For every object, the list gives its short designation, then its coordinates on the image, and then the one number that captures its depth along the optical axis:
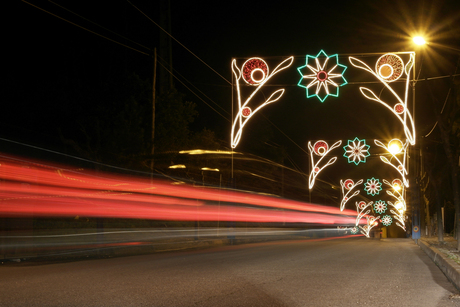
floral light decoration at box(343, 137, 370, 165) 34.81
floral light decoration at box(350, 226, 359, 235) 80.34
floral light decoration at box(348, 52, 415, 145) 20.22
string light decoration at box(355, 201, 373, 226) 81.97
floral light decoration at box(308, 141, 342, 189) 35.69
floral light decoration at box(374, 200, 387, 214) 81.66
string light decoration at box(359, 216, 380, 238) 93.96
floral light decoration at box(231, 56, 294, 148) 20.91
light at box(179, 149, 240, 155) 34.91
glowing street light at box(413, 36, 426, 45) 19.09
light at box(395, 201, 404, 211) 68.81
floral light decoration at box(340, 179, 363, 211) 56.54
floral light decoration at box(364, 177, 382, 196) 55.38
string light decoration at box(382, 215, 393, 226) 106.61
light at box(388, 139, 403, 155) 32.91
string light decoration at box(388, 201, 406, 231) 69.74
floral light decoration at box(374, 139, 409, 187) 32.88
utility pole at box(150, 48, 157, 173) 31.48
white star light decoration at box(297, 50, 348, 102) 19.44
